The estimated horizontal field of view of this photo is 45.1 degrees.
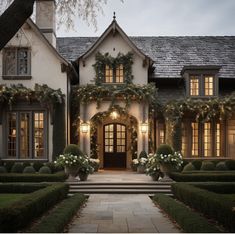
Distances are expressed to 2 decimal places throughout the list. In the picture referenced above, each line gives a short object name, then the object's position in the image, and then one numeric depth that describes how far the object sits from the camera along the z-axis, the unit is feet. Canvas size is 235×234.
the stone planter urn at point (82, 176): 41.76
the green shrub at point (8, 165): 47.97
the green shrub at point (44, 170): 43.75
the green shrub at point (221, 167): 47.54
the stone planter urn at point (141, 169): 50.12
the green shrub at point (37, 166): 47.00
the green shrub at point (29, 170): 44.55
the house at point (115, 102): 49.82
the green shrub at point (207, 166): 47.24
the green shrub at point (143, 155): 50.59
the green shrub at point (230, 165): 48.71
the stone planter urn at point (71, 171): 41.29
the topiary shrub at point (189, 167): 46.83
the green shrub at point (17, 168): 46.23
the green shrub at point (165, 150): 41.87
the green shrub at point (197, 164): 50.22
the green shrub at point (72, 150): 41.73
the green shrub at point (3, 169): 45.05
